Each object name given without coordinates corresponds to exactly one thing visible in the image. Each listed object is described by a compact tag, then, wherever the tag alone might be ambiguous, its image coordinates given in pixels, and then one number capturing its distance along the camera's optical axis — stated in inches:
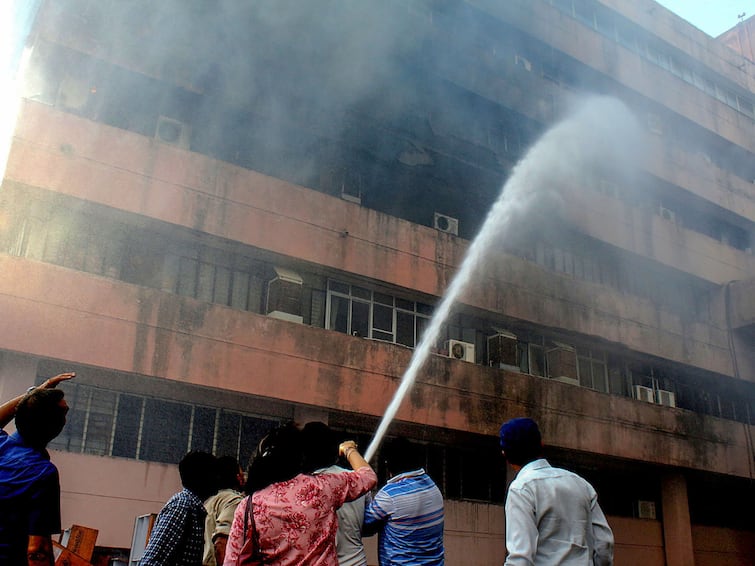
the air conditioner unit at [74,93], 461.4
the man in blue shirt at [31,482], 107.7
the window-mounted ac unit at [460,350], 547.5
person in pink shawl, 115.5
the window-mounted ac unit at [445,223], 615.5
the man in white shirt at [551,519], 122.7
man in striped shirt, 152.2
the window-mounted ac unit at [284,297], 479.8
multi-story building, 425.7
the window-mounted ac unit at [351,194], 572.4
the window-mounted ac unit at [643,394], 671.8
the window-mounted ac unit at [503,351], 572.4
